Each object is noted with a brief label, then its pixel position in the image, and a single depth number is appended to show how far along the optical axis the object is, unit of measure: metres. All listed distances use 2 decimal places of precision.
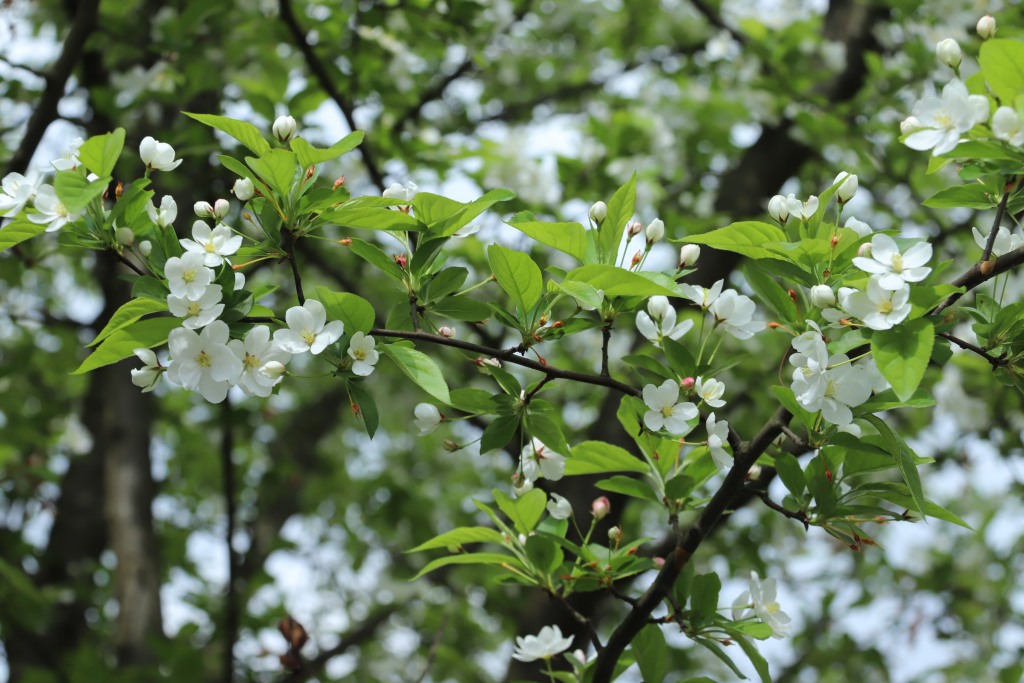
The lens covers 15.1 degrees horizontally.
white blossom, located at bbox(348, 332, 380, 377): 2.01
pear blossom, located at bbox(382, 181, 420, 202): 2.06
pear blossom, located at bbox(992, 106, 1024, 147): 1.93
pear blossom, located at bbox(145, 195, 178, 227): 2.03
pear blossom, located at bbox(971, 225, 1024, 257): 2.03
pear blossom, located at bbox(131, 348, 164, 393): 2.02
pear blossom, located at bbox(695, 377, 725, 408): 2.06
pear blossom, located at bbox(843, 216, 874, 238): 2.04
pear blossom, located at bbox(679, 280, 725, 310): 2.04
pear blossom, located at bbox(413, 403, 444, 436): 2.07
